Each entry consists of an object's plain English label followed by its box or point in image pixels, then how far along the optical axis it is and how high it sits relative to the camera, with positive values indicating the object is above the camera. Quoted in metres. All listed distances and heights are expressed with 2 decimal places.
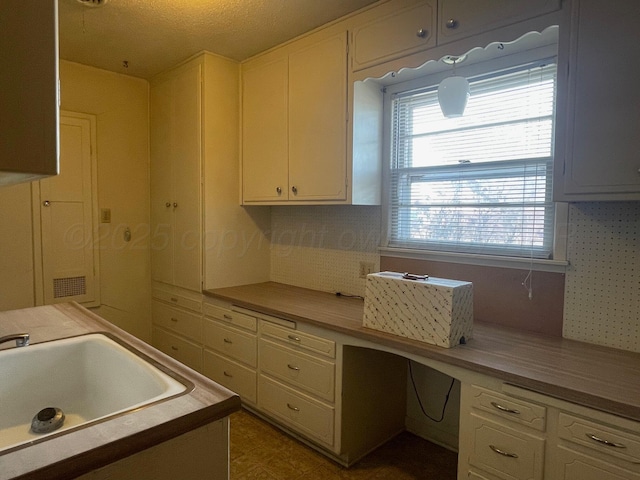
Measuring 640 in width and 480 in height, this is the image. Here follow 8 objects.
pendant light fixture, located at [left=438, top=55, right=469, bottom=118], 1.90 +0.60
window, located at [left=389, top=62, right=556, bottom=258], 2.00 +0.30
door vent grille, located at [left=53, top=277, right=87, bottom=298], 3.12 -0.53
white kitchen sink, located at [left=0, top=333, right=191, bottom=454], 1.20 -0.52
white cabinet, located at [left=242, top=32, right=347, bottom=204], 2.44 +0.64
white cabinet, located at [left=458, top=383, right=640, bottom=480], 1.26 -0.74
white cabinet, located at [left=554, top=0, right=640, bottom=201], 1.43 +0.43
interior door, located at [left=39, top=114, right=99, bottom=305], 3.06 -0.03
